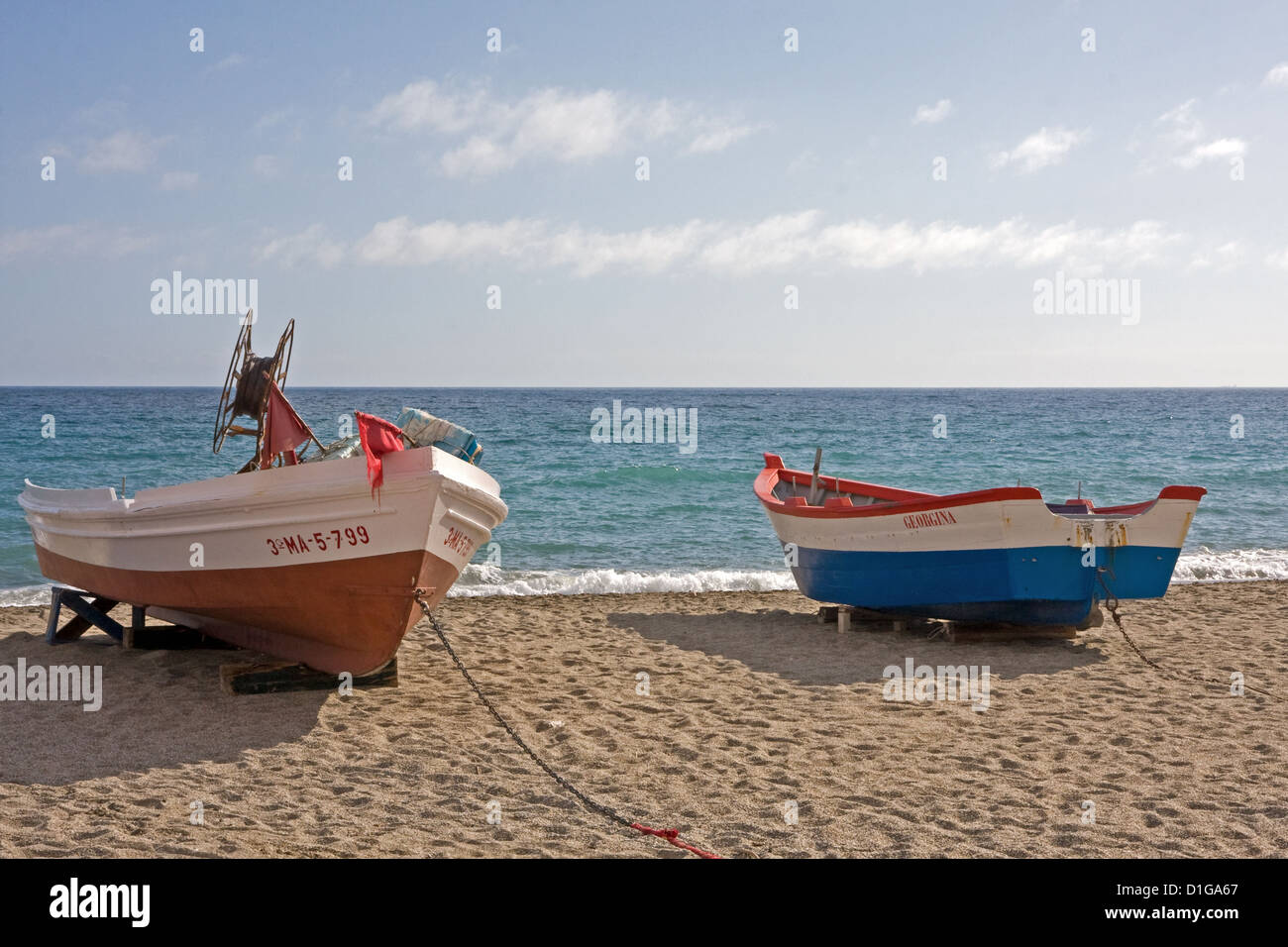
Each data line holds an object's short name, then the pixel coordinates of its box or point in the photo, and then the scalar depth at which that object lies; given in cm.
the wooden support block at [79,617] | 871
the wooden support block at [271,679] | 734
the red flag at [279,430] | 728
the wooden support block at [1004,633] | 931
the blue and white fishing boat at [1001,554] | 868
